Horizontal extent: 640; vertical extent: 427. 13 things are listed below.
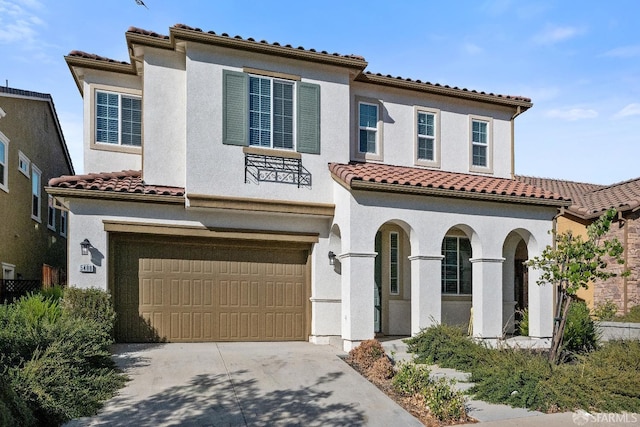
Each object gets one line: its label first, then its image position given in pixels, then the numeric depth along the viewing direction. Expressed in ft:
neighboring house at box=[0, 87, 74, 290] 48.52
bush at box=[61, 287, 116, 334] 33.42
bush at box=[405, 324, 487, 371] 32.65
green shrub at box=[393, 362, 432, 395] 26.96
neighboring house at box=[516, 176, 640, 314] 50.55
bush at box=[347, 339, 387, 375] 31.56
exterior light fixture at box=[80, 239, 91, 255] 35.81
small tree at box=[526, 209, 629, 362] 30.73
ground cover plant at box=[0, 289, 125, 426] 21.88
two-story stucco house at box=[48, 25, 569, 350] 36.83
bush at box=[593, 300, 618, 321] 49.08
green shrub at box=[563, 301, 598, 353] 39.34
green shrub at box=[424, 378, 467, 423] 23.93
